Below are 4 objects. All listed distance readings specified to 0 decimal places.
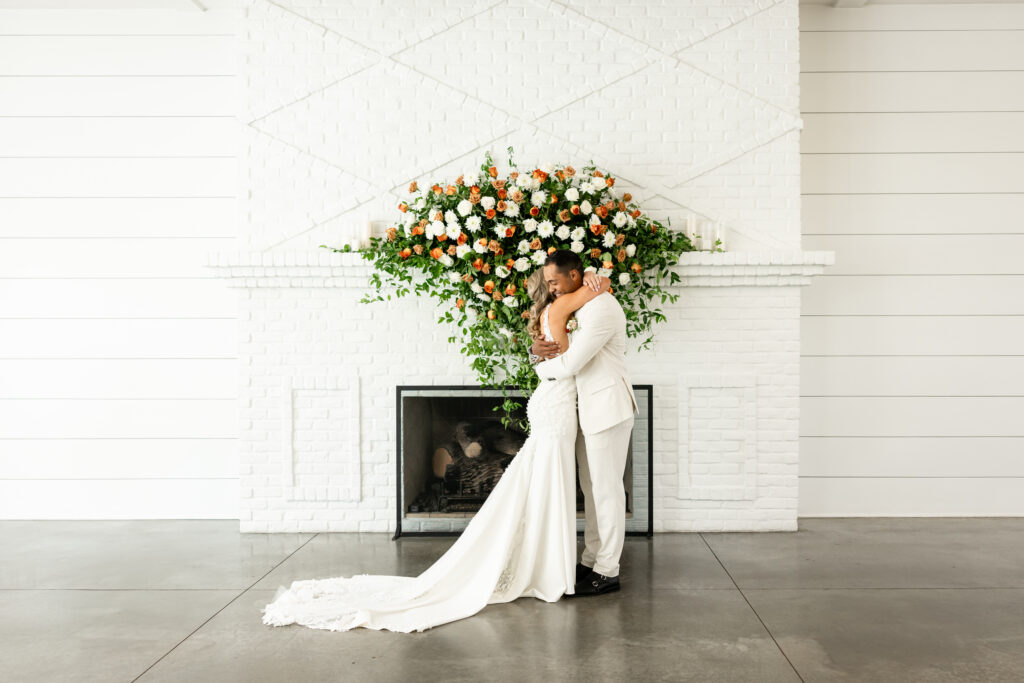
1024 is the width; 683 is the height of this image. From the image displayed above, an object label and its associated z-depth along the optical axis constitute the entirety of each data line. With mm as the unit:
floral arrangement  4695
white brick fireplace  5176
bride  3723
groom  3938
